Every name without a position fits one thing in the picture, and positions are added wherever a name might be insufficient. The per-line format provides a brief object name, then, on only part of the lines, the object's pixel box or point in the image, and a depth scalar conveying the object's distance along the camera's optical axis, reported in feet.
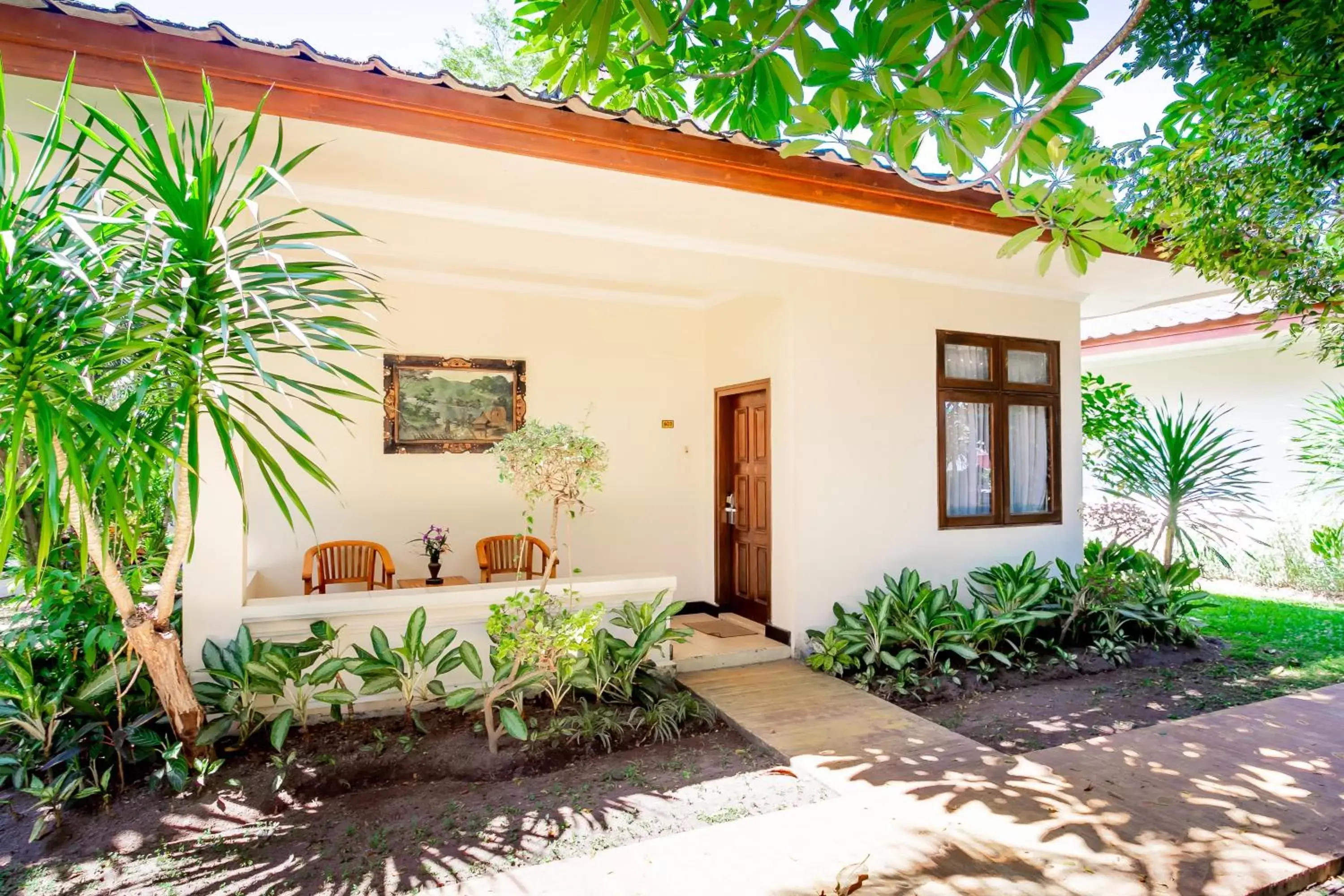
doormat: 19.19
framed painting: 19.47
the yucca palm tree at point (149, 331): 7.88
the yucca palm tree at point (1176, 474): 22.12
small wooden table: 18.79
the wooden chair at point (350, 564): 18.06
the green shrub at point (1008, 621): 16.65
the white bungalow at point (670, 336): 11.30
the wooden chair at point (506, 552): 19.71
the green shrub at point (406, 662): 12.60
